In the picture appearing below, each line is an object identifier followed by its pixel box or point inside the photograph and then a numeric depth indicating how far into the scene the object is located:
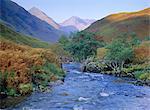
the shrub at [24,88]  15.85
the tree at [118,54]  30.52
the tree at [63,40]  51.97
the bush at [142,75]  24.19
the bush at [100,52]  40.02
